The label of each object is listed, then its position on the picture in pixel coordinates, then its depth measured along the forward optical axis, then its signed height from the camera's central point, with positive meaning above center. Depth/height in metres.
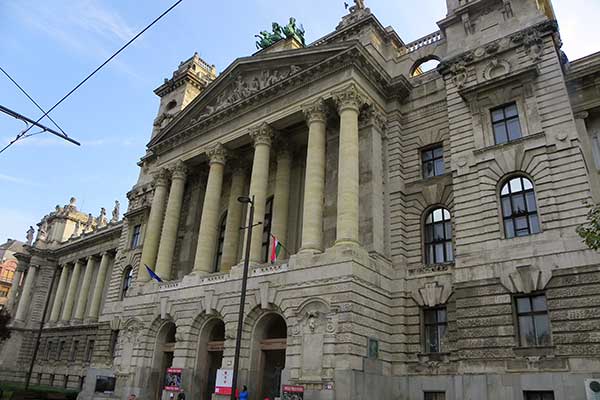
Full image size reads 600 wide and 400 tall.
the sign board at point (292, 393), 20.89 +0.61
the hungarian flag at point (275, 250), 24.83 +7.31
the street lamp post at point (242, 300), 17.45 +3.68
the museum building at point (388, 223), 21.05 +9.37
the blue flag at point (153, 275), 31.28 +7.27
